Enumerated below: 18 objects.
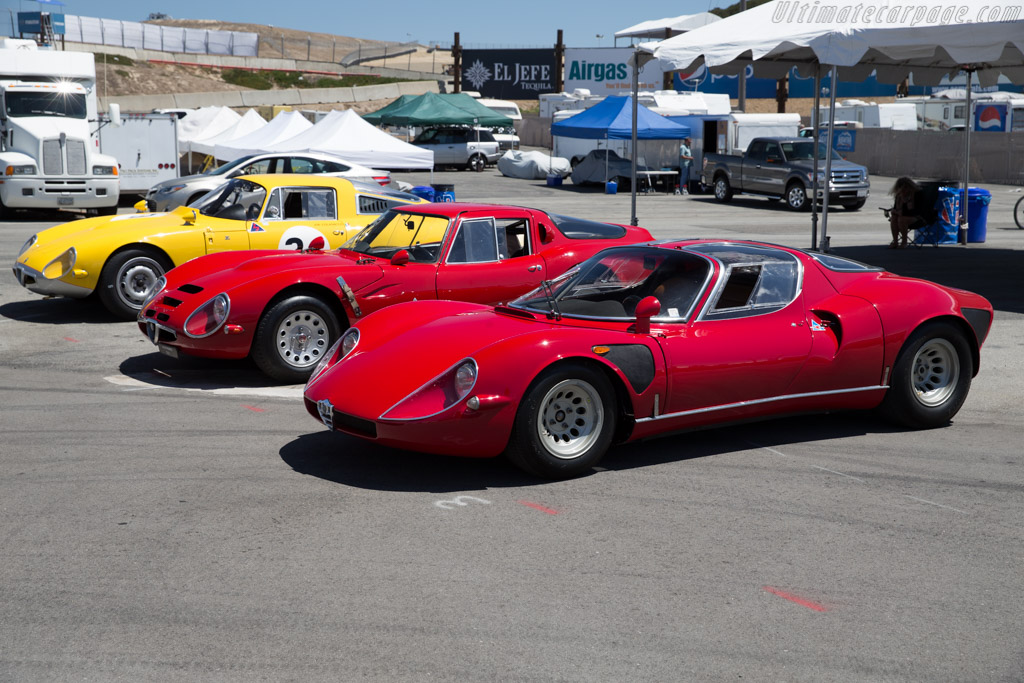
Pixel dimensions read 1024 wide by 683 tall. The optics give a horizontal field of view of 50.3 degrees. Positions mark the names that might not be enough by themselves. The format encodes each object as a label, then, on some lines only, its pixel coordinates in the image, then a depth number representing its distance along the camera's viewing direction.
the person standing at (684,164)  33.03
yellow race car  10.43
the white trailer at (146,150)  24.59
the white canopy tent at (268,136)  27.59
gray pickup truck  26.73
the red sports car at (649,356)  5.63
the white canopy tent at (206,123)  34.19
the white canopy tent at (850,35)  13.45
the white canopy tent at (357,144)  25.89
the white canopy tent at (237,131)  31.25
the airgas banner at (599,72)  61.69
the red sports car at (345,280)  8.08
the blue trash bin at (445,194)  17.06
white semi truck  21.31
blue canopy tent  29.80
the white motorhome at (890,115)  45.38
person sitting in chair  18.31
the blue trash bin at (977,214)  19.20
